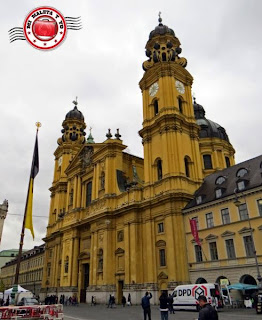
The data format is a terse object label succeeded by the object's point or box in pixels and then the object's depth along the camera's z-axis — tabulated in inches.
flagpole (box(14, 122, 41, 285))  541.3
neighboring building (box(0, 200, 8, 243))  2842.3
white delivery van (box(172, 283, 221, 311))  929.5
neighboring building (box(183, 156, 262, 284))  1055.6
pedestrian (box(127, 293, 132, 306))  1322.5
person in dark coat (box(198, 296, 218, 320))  250.5
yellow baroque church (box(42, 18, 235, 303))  1347.2
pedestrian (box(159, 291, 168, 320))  576.3
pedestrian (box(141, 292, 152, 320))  613.0
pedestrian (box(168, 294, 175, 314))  918.9
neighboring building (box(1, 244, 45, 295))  3020.9
